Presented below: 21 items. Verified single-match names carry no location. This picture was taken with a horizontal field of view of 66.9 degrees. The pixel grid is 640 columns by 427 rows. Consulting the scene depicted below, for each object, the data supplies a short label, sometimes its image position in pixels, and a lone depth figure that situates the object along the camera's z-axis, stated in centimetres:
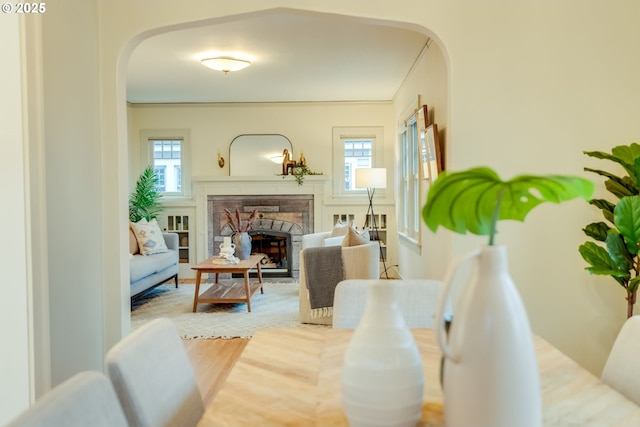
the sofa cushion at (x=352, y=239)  462
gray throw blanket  434
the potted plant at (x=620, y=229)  213
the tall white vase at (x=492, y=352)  80
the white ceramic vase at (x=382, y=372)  85
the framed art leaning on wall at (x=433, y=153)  362
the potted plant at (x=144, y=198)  664
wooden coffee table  483
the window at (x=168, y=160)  710
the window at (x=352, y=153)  701
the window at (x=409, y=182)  534
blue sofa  491
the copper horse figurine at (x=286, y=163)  688
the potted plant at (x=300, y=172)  683
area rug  435
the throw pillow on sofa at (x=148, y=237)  569
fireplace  698
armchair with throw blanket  435
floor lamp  596
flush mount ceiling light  467
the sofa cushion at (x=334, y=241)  493
